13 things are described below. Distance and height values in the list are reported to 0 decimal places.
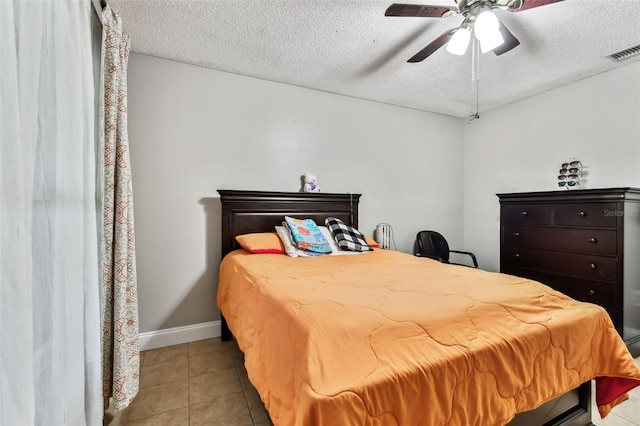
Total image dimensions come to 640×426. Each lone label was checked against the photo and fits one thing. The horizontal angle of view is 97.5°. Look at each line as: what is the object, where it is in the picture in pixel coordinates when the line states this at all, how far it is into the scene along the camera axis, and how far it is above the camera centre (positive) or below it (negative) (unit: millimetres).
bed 797 -473
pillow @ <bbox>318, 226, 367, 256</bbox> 2471 -321
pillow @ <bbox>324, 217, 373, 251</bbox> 2547 -251
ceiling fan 1472 +1060
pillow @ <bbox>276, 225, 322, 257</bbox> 2324 -299
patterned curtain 1381 -95
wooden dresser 2137 -311
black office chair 3486 -442
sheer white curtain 585 -20
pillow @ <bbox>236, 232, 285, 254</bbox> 2311 -275
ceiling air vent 2256 +1289
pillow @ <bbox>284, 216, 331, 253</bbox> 2373 -225
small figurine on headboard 2891 +279
